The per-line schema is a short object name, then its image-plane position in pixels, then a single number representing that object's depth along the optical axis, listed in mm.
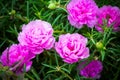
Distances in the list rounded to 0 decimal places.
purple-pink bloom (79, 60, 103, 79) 324
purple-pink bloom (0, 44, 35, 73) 305
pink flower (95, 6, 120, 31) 341
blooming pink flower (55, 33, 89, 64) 308
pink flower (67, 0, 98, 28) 333
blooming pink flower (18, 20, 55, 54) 311
